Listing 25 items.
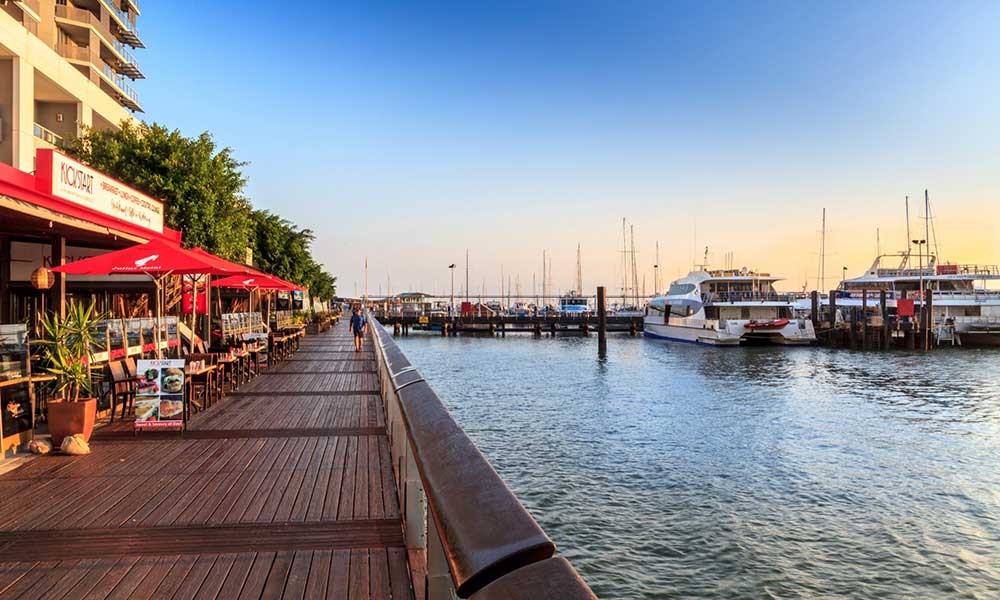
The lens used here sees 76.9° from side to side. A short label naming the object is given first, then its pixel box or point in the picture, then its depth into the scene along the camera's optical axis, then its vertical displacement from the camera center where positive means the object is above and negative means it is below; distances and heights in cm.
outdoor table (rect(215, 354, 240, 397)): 1119 -101
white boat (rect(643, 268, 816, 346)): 4941 -47
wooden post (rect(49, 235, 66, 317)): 881 +57
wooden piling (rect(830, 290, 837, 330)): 5155 -35
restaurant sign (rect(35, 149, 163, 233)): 911 +212
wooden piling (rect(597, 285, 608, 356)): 4367 -85
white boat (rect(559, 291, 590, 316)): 10138 +74
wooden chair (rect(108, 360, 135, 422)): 855 -100
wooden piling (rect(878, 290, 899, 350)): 4628 -170
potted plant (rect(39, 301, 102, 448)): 678 -60
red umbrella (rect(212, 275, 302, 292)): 1659 +85
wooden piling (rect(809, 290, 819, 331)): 5558 +1
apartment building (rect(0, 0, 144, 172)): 2789 +1221
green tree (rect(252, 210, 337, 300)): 4278 +458
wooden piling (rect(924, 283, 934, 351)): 4642 -101
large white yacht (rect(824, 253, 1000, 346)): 4962 +81
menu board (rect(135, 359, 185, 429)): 768 -105
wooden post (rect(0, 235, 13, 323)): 1145 +74
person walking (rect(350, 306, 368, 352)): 2183 -51
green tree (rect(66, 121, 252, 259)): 1839 +423
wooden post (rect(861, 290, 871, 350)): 4694 -252
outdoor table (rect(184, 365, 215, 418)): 877 -96
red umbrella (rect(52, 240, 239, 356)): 856 +75
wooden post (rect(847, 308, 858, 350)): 4791 -232
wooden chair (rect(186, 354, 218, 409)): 981 -119
